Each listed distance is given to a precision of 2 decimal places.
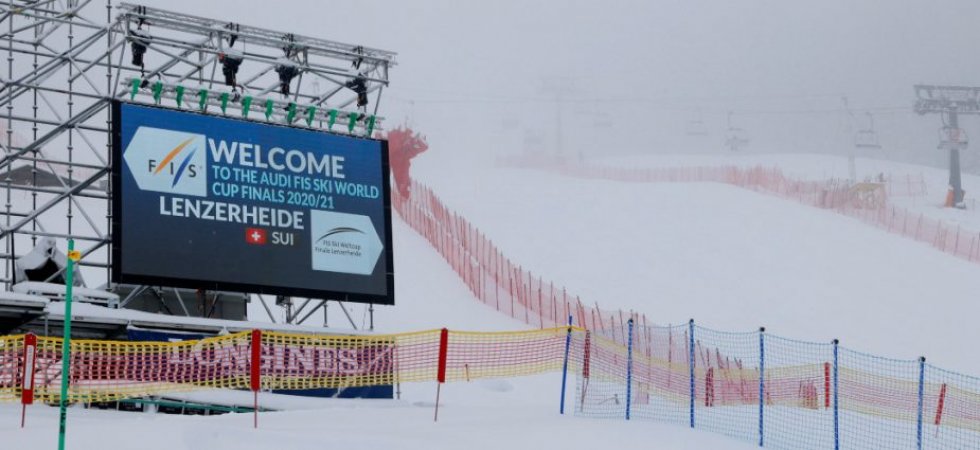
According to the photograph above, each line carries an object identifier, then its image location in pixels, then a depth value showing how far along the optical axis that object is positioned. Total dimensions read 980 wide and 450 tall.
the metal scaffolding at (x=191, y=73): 30.16
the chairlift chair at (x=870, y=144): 105.12
